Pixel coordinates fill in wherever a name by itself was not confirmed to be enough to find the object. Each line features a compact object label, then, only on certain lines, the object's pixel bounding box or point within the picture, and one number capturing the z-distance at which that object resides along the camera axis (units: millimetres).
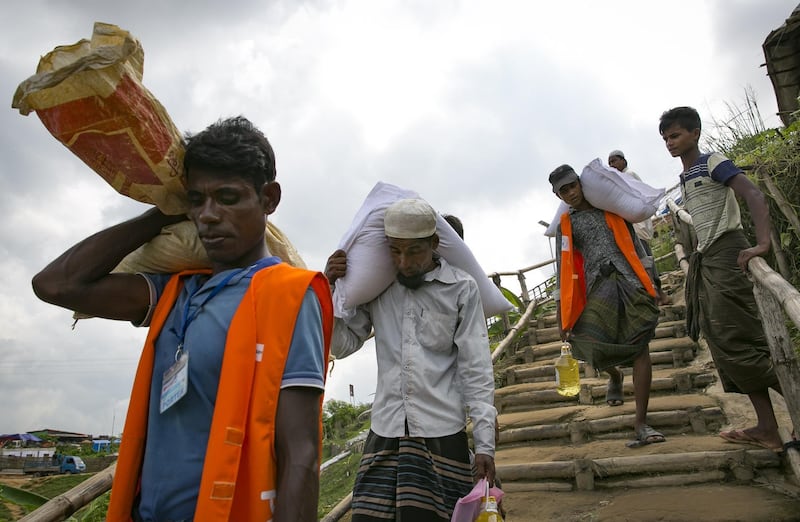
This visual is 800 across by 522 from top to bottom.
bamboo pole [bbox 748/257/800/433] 2676
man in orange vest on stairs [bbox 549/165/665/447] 3576
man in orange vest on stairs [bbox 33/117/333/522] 1094
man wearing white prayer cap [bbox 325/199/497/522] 2049
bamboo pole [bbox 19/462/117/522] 1835
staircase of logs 3168
